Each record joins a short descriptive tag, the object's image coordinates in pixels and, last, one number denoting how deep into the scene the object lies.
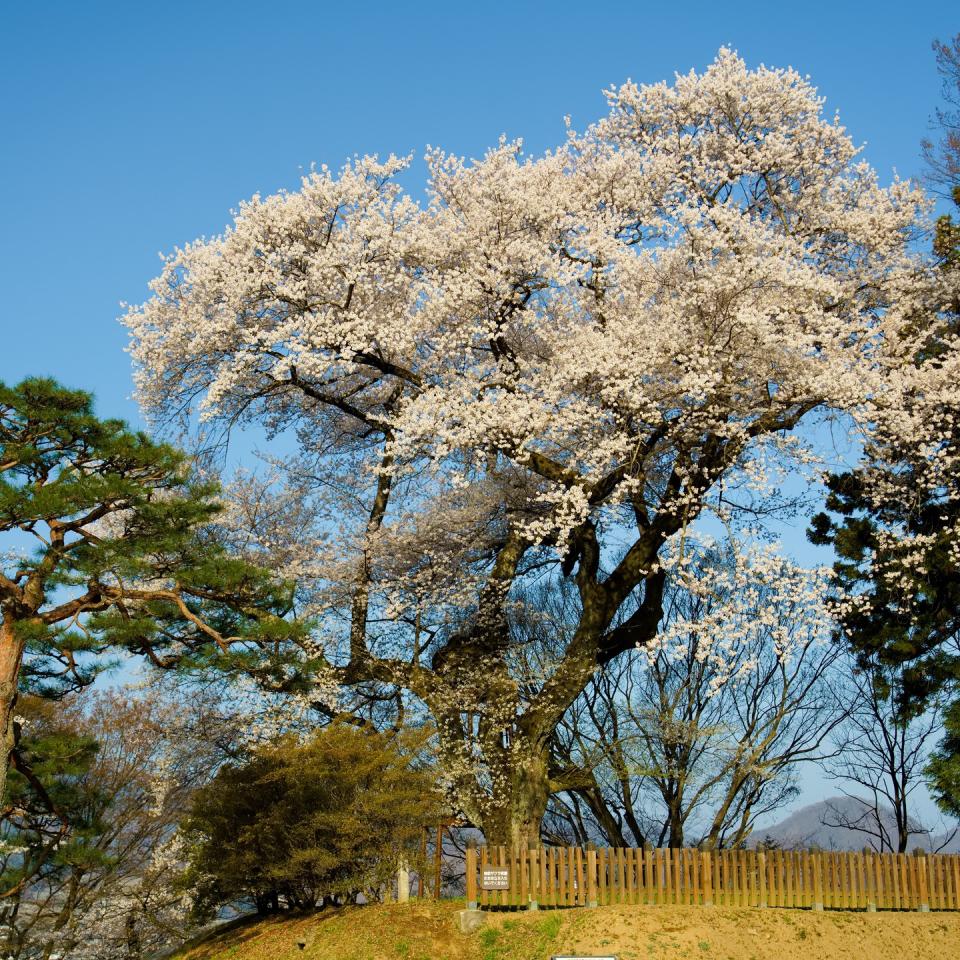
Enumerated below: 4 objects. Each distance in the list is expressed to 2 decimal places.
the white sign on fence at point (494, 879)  15.77
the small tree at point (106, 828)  15.77
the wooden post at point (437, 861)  16.97
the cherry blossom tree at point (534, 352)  18.48
